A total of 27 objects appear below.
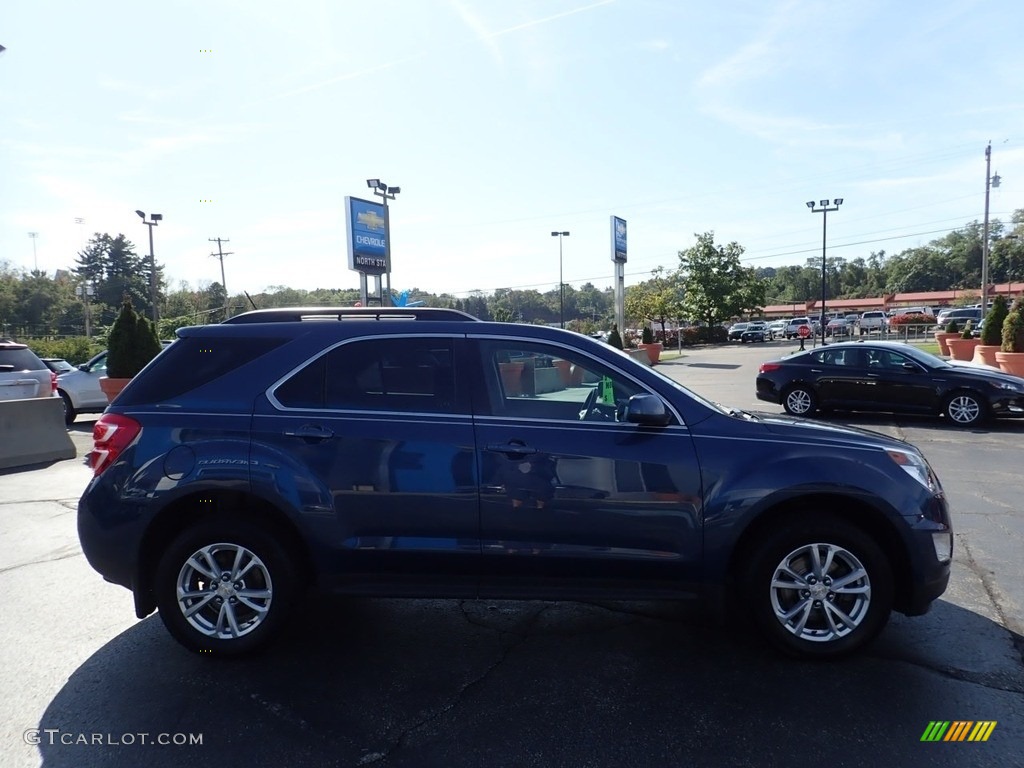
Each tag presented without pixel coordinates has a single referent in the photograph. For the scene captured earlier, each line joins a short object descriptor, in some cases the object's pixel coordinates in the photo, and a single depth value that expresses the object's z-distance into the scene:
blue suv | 3.74
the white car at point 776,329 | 58.57
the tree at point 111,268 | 89.12
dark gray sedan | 11.72
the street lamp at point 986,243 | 38.03
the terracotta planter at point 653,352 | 33.28
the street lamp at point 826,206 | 44.62
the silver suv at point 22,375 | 11.24
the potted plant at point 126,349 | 12.98
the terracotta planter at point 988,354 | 17.16
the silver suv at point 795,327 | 59.04
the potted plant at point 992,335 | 17.45
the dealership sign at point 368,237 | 27.12
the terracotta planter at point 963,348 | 23.53
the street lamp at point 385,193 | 28.16
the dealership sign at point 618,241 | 36.34
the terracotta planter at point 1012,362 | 15.02
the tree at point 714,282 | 54.66
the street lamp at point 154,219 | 39.34
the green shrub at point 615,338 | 27.47
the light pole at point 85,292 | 55.09
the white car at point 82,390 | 14.97
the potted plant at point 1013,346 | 15.09
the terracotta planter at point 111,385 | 12.77
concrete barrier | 10.10
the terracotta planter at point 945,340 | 25.54
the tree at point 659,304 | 55.56
